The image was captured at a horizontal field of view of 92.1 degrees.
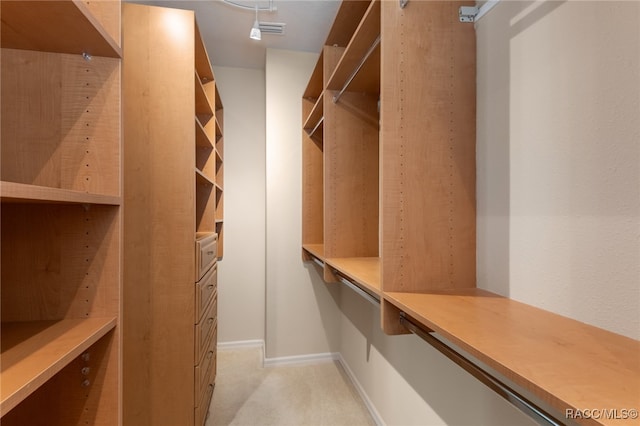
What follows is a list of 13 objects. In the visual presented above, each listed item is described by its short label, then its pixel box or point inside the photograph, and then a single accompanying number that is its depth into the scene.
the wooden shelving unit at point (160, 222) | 1.59
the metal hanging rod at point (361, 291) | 1.32
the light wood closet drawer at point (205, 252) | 1.73
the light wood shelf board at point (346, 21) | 1.72
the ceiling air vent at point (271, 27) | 2.36
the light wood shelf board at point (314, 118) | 2.31
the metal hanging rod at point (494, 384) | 0.56
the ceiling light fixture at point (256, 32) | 2.07
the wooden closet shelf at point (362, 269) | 1.20
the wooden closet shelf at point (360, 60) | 1.25
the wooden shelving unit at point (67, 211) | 0.86
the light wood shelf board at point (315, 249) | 2.19
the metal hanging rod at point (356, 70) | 1.32
